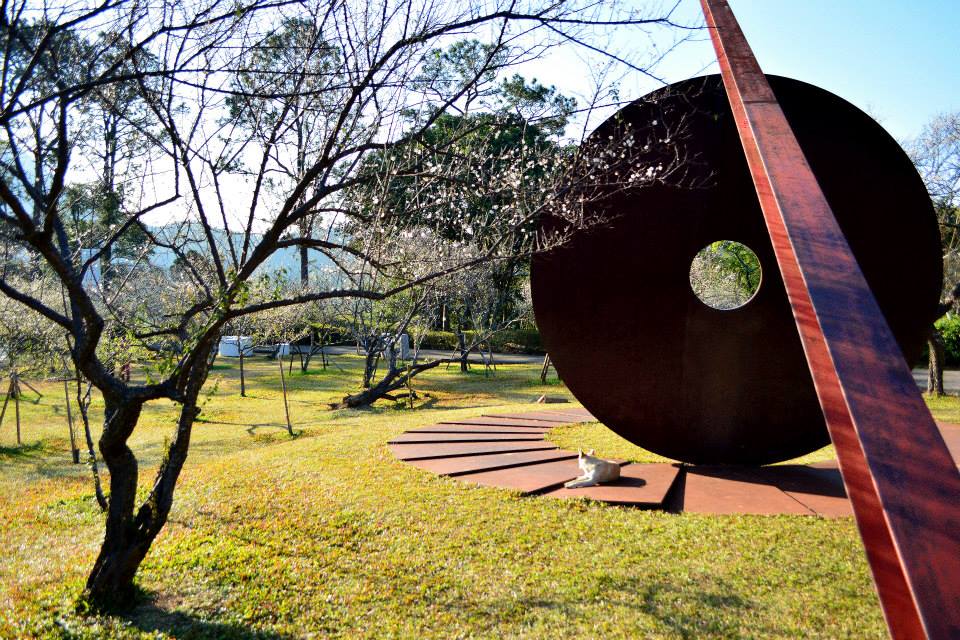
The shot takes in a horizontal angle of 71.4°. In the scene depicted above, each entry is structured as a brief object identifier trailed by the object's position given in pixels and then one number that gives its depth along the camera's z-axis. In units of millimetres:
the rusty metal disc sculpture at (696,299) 6043
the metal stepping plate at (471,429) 8844
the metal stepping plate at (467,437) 8305
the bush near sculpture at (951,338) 22766
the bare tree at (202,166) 3410
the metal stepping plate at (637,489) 5500
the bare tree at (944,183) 15002
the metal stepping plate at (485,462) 6730
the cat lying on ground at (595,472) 5965
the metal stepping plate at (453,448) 7480
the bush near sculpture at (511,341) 29797
